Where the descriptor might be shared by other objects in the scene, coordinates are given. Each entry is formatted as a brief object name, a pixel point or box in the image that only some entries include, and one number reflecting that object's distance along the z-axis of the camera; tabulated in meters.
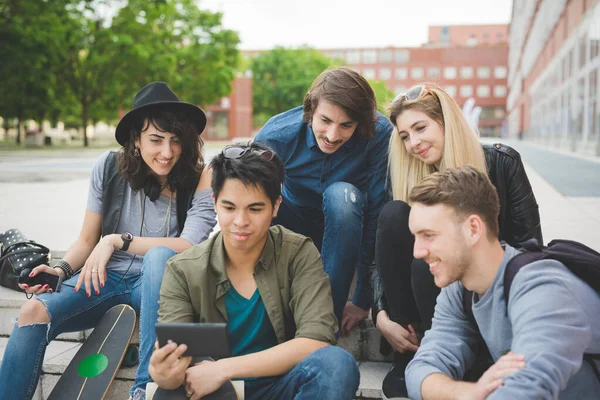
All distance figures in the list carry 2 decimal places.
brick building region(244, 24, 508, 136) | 89.62
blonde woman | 2.68
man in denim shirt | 2.97
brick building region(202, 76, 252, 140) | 58.66
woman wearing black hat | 2.84
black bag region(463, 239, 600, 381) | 1.84
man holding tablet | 2.21
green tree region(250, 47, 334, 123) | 59.34
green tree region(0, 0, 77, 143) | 21.97
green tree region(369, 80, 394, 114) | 71.15
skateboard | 2.90
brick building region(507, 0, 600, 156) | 18.39
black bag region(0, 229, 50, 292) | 3.31
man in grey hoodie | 1.71
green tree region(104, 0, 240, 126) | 26.70
